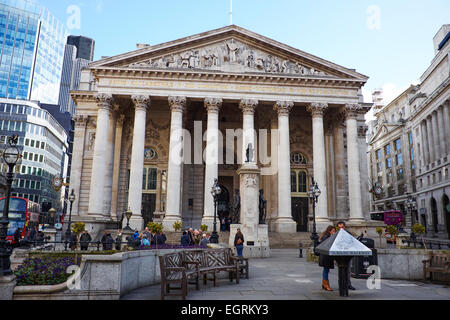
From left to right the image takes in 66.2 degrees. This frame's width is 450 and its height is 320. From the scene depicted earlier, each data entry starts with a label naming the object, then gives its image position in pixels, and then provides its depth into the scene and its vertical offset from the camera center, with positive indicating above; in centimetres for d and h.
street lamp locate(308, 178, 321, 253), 2371 +215
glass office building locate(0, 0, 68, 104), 10375 +5259
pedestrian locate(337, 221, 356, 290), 931 -11
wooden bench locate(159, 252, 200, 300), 827 -134
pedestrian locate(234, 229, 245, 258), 1494 -89
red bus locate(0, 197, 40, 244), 2553 +18
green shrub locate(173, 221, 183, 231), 2744 -38
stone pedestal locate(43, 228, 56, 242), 2380 -103
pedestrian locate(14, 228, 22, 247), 2177 -115
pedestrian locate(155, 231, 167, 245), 1884 -99
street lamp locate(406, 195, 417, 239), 4384 +220
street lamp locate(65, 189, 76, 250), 2444 +71
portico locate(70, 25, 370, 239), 3119 +927
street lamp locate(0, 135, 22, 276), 776 +16
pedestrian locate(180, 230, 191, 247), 1773 -100
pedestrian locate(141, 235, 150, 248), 1656 -106
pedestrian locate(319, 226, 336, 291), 893 -107
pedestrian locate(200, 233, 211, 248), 1608 -102
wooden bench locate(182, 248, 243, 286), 1015 -123
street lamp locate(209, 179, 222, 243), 2247 +198
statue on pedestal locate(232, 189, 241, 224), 2125 +93
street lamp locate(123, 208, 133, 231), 2341 +36
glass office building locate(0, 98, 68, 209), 7719 +1730
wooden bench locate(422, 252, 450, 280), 1129 -132
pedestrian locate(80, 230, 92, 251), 1996 -116
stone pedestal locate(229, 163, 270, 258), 1895 +47
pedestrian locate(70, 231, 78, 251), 2029 -126
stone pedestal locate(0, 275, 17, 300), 729 -148
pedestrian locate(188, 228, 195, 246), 1827 -87
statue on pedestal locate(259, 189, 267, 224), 2044 +81
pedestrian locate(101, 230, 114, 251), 1936 -107
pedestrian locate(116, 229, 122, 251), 1744 -115
